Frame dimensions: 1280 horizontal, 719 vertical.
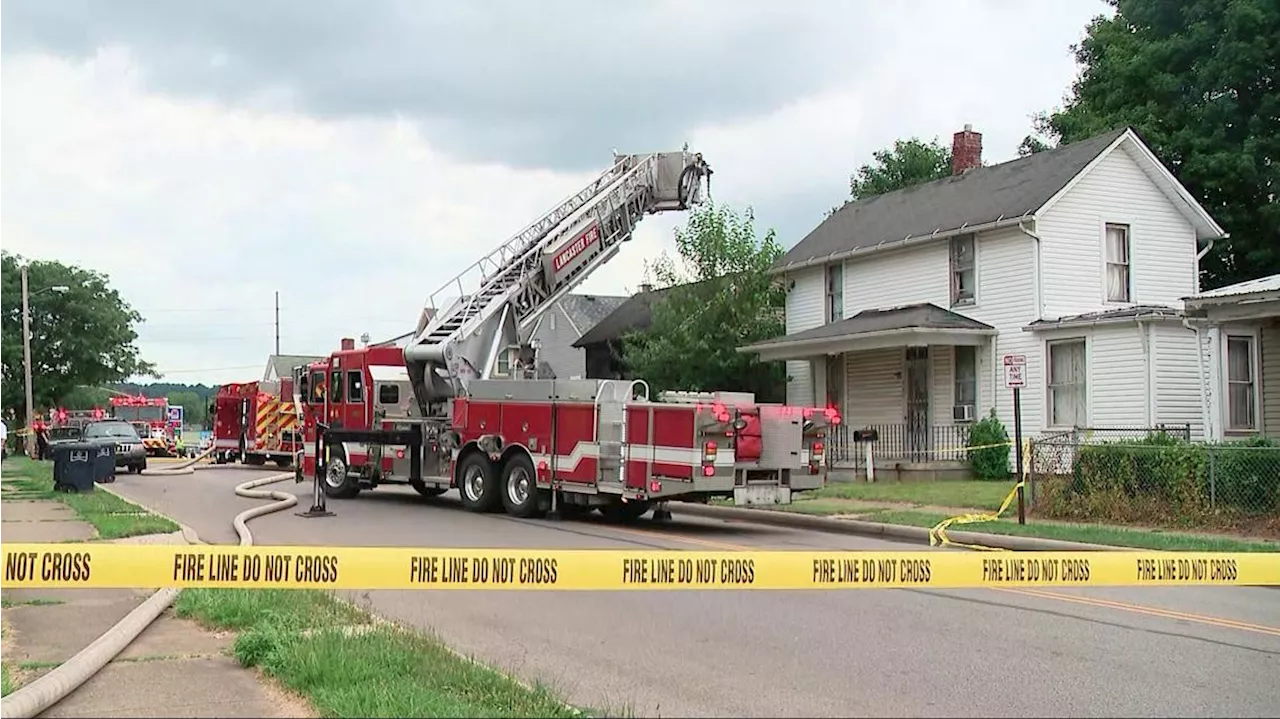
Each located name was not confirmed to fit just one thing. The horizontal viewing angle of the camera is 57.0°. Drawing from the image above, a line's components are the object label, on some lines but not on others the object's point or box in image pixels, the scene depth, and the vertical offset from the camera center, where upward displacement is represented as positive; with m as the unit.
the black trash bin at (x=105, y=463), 23.47 -0.74
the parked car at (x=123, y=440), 31.64 -0.35
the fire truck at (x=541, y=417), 15.12 +0.14
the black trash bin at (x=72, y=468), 21.67 -0.76
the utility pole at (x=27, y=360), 44.94 +2.55
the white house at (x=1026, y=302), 22.98 +2.73
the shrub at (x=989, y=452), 23.91 -0.51
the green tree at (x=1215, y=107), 29.72 +8.54
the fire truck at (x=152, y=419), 47.84 +0.34
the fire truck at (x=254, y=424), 33.31 +0.09
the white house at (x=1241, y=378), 21.44 +0.93
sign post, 15.40 +0.64
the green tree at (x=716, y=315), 30.94 +2.97
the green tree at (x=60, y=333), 60.75 +4.88
